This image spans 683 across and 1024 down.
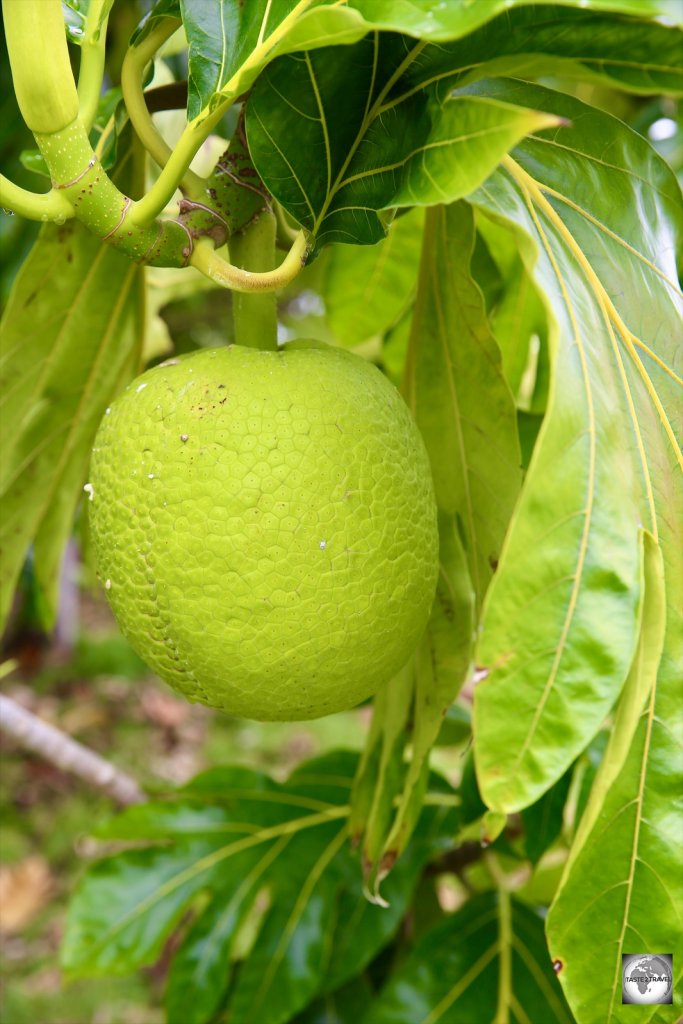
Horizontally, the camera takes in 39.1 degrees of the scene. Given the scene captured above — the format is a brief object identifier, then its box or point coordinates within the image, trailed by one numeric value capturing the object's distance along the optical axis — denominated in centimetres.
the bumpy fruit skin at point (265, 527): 50
